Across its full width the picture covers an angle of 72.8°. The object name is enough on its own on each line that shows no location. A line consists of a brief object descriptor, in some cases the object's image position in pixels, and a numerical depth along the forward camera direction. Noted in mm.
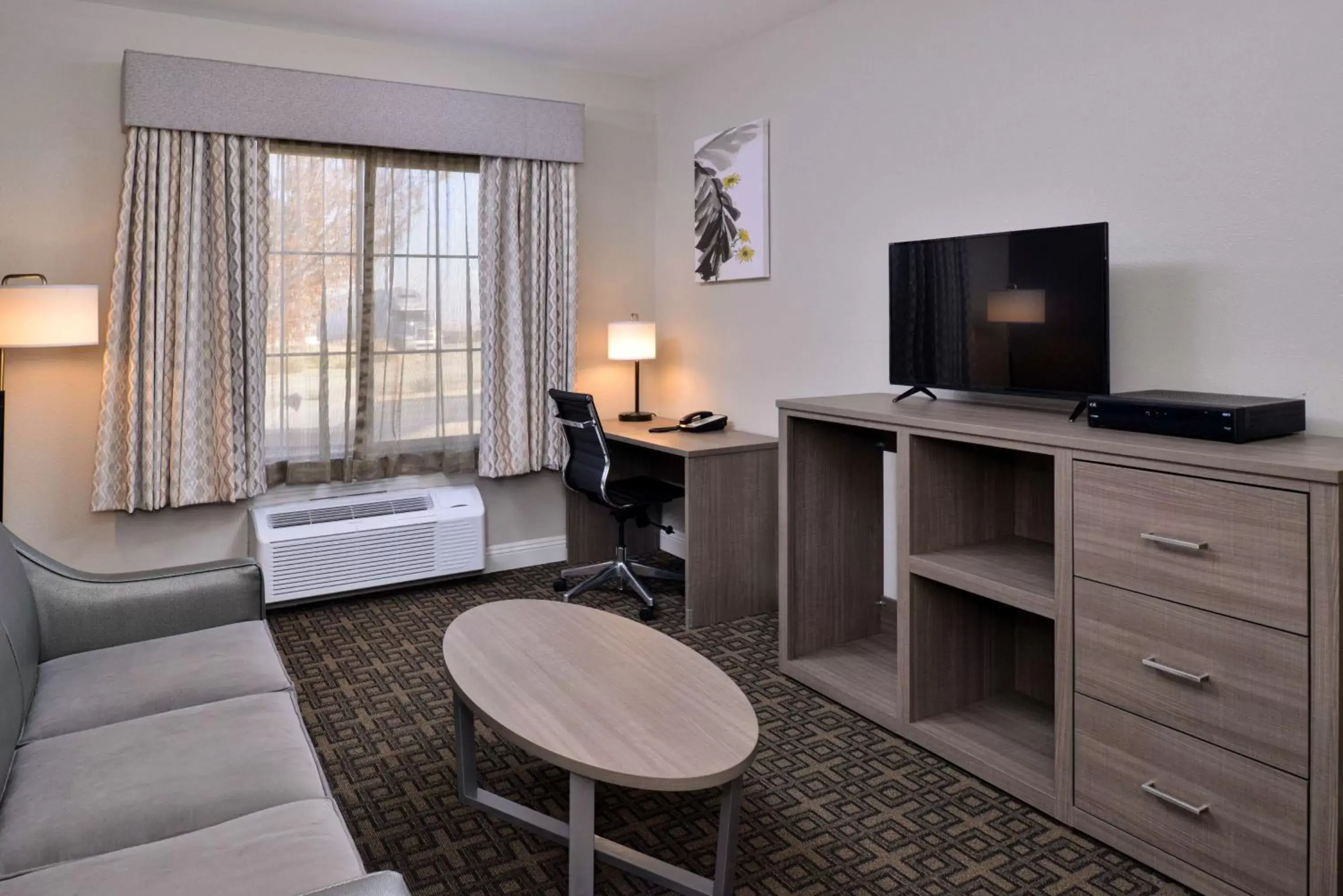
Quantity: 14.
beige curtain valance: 3621
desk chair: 3939
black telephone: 4246
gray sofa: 1438
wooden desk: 3801
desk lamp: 4578
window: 4031
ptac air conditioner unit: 3953
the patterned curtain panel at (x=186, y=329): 3662
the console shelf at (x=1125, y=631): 1808
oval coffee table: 1805
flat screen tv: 2533
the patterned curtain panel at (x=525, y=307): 4426
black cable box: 2020
